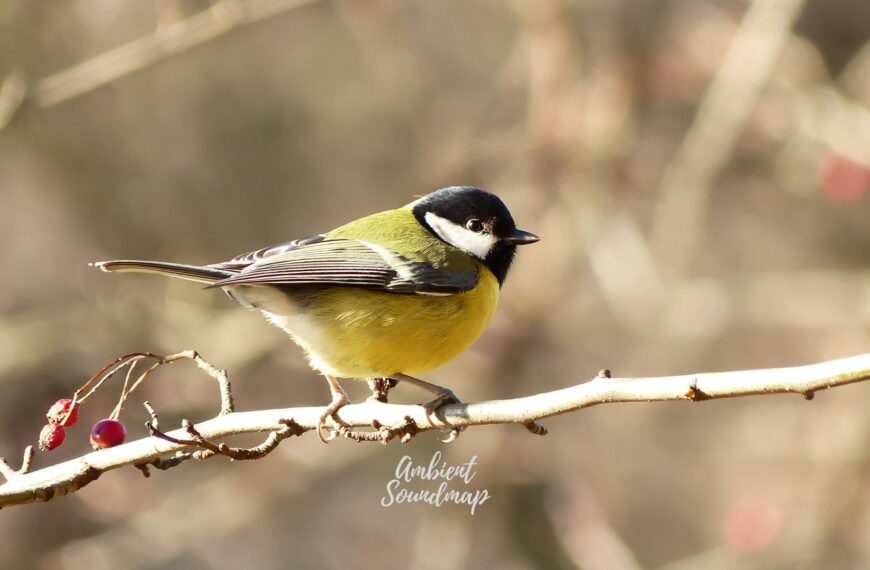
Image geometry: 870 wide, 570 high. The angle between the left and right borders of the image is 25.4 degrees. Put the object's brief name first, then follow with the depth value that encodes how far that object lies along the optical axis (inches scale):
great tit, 239.9
